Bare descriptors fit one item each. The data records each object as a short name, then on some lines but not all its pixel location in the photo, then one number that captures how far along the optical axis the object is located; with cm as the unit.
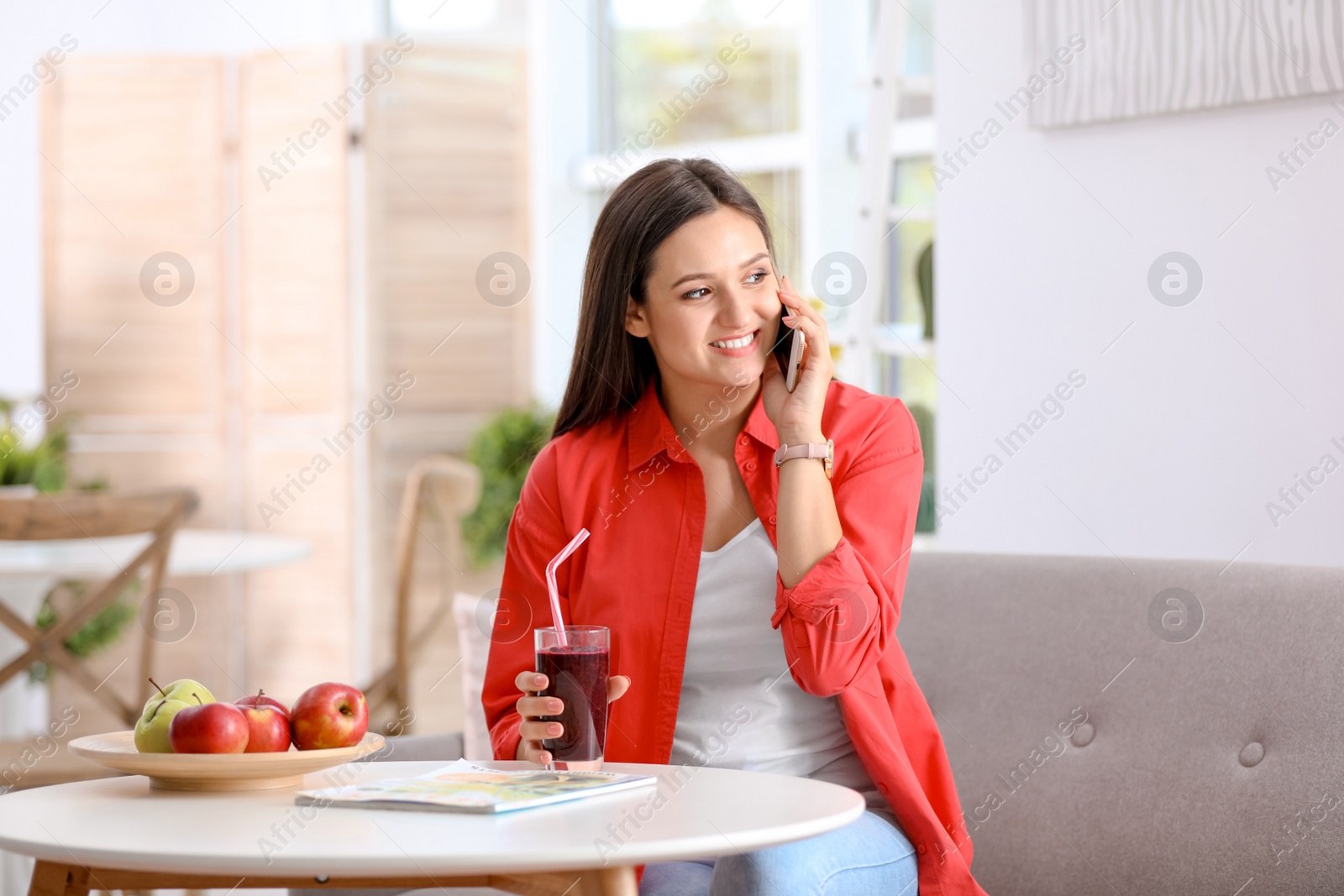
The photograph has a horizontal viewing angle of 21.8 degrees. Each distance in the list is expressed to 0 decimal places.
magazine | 326
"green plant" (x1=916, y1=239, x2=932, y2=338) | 476
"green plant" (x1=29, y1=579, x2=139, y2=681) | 799
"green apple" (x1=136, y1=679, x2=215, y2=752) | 337
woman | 361
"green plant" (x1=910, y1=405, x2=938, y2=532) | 542
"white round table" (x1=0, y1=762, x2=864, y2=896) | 310
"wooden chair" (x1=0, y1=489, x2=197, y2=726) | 502
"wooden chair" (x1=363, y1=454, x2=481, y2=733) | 638
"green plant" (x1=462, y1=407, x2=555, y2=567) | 792
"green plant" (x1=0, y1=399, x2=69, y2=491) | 647
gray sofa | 369
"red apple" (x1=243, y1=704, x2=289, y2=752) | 337
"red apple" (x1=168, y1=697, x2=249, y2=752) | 334
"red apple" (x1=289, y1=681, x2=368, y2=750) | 338
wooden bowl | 333
